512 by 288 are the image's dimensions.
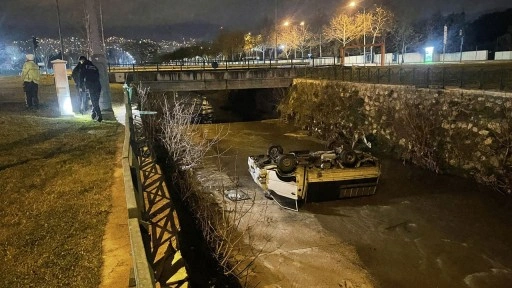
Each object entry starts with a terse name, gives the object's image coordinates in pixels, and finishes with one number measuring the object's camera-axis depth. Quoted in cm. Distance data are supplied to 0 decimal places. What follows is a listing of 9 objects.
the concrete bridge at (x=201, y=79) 2719
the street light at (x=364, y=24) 4259
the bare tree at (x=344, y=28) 4704
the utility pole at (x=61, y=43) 2778
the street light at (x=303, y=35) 6118
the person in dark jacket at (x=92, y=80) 1252
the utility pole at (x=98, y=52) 1238
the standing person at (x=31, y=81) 1442
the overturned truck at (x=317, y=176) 1229
